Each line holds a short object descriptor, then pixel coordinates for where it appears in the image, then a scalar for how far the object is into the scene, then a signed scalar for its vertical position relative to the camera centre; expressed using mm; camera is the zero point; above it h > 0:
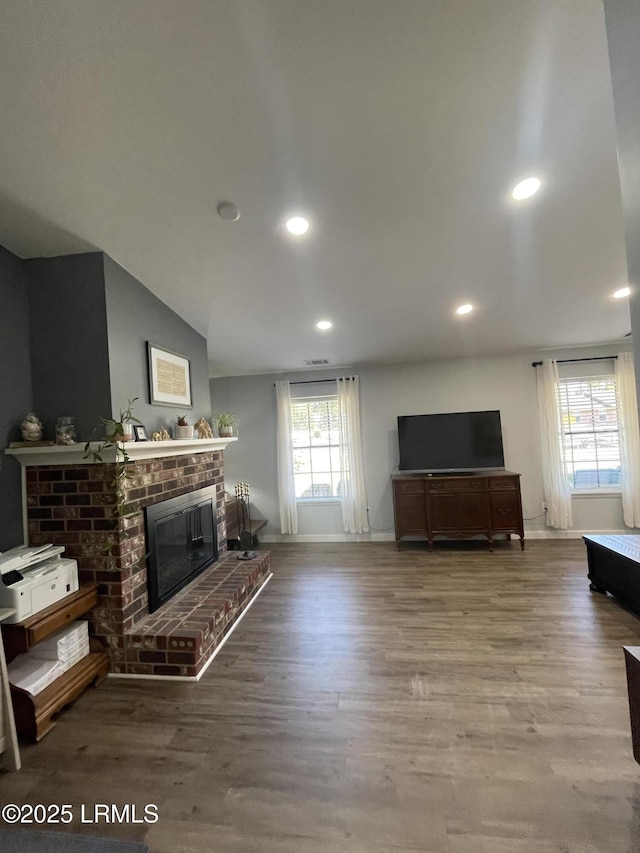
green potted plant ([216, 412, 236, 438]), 3777 +216
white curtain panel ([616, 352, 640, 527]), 4227 -240
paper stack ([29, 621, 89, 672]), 1978 -1084
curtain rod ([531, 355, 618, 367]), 4366 +823
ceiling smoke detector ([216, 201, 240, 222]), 2086 +1396
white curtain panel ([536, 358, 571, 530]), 4371 -333
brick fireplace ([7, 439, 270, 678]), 2182 -604
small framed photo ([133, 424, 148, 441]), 2408 +125
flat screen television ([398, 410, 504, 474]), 4352 -110
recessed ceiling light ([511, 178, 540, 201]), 2092 +1440
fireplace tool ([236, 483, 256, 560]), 3632 -1024
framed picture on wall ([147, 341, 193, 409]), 2721 +595
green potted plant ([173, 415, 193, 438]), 2908 +162
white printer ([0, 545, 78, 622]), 1742 -635
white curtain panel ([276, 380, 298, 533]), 4875 -496
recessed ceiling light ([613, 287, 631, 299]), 3232 +1201
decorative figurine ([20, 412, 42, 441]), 2178 +180
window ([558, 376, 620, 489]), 4406 -70
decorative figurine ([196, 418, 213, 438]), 3252 +172
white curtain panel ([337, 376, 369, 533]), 4754 -231
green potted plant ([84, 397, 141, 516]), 2146 +27
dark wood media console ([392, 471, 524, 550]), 4090 -844
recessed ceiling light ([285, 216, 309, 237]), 2246 +1392
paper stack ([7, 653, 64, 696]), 1821 -1137
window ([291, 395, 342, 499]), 4930 -74
